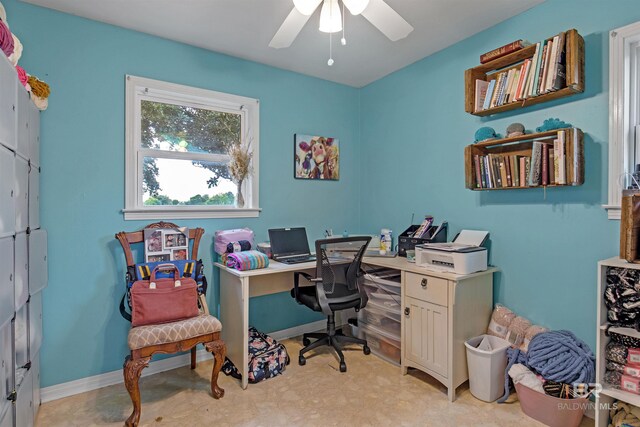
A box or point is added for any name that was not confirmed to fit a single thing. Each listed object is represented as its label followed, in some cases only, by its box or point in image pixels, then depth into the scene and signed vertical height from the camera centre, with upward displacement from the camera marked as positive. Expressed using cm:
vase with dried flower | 284 +39
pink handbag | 206 -55
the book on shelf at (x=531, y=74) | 202 +83
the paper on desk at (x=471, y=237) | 244 -18
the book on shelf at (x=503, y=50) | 212 +104
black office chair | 250 -55
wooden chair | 188 -76
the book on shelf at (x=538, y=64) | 200 +87
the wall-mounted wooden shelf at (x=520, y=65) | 188 +88
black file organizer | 273 -22
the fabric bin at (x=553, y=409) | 178 -105
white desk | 214 -69
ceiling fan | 159 +98
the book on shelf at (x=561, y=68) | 192 +83
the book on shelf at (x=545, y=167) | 203 +27
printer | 220 -28
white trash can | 206 -97
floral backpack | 236 -106
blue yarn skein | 183 -81
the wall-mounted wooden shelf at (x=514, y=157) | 191 +36
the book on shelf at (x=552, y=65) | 192 +84
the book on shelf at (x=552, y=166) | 199 +27
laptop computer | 283 -28
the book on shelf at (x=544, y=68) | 197 +84
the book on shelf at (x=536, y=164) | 204 +29
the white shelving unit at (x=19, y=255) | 134 -20
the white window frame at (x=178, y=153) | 243 +53
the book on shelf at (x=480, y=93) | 239 +84
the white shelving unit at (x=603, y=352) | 164 -70
